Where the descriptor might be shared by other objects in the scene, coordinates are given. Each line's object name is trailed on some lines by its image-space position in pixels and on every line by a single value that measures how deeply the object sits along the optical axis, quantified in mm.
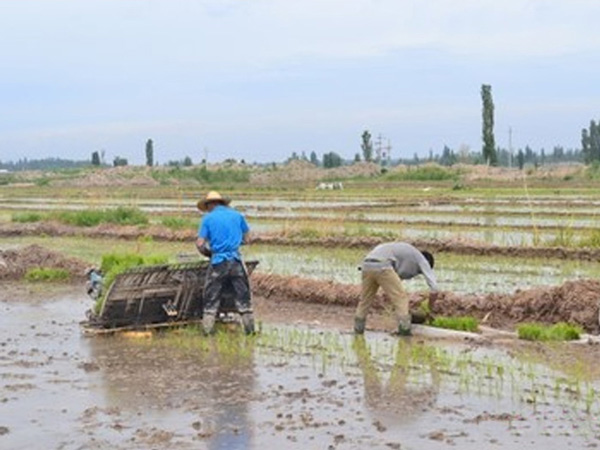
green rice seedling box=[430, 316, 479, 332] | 9766
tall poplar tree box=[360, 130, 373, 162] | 81844
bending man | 9562
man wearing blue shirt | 9859
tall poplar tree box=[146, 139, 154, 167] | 89938
